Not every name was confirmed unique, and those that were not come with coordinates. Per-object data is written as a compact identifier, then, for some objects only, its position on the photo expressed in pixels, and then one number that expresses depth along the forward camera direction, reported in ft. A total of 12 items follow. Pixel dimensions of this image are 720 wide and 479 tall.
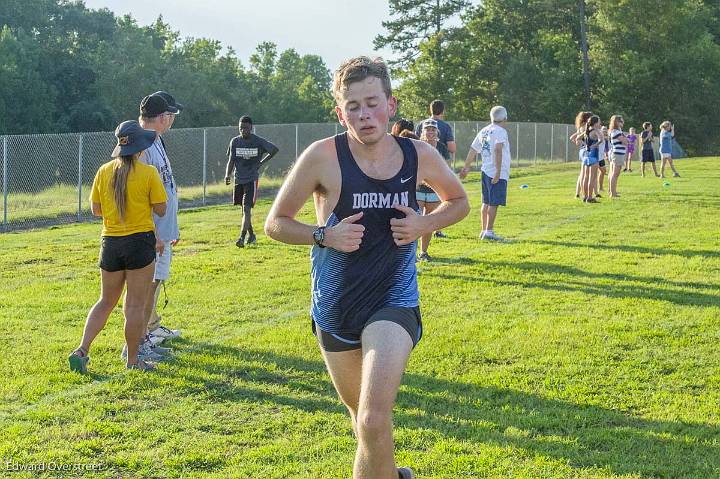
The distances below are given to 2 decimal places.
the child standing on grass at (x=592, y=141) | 64.28
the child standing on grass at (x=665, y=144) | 93.20
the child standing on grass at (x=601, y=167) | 70.08
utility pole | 206.65
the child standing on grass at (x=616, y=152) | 70.28
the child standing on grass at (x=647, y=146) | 96.02
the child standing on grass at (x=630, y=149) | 112.68
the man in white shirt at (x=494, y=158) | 44.62
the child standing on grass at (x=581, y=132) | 65.05
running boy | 13.34
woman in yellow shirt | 22.13
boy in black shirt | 47.57
